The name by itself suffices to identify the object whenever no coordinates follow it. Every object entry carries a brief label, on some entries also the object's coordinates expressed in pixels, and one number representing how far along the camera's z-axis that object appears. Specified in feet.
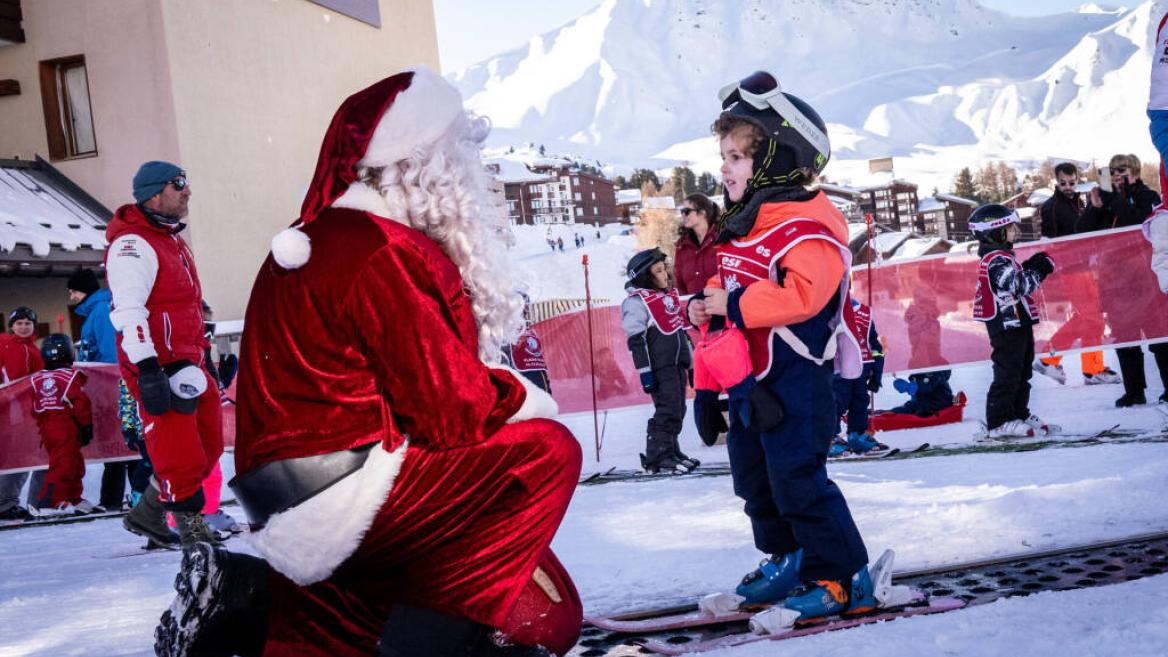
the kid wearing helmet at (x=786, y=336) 11.00
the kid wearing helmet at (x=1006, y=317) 25.14
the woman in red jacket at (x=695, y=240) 26.21
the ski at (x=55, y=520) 27.73
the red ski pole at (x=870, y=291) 30.12
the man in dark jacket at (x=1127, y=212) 29.25
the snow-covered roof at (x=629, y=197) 416.87
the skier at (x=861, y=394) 26.11
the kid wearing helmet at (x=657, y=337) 28.63
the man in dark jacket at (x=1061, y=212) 32.62
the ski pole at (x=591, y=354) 34.55
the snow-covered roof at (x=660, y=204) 324.19
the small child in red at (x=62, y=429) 31.22
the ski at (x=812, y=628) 10.21
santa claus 7.88
